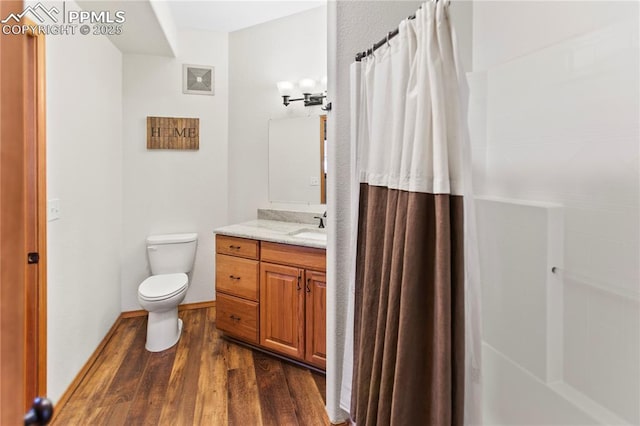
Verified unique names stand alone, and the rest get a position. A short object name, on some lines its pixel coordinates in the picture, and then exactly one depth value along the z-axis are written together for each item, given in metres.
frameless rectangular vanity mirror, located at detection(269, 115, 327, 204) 2.93
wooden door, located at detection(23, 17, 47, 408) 1.65
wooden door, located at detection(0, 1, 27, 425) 0.46
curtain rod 1.26
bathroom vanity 2.24
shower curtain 0.99
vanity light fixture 2.89
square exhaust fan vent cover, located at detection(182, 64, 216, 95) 3.24
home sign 3.16
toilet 2.53
